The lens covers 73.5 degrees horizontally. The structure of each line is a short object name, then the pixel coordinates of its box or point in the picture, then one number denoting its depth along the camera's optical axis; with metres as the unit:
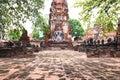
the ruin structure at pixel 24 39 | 9.56
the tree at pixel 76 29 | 31.33
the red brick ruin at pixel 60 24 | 18.81
